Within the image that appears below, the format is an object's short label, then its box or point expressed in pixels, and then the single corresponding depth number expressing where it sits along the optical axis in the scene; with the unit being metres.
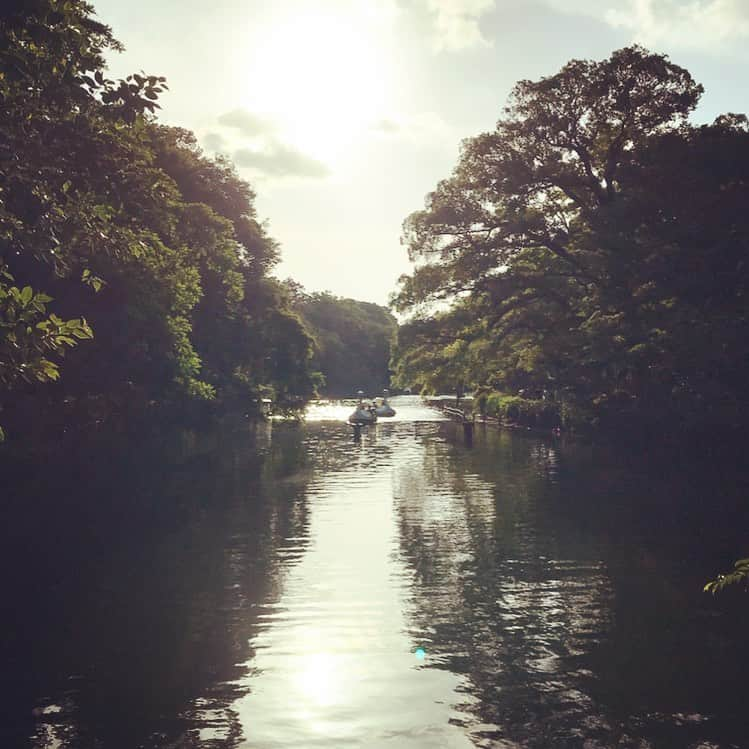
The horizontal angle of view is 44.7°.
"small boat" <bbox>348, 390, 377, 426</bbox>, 75.75
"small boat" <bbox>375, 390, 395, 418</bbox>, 95.31
